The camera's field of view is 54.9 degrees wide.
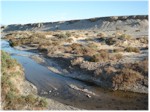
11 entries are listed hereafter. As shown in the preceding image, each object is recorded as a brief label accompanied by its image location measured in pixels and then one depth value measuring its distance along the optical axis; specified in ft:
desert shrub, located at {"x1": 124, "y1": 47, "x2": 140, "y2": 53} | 46.54
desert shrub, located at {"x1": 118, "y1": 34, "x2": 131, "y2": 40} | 66.72
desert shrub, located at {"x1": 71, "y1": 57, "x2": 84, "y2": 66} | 39.68
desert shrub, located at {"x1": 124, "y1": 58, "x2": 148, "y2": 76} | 31.41
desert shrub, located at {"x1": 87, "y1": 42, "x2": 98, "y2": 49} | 53.28
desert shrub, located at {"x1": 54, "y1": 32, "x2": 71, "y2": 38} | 80.88
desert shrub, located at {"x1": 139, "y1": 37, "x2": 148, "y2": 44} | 59.24
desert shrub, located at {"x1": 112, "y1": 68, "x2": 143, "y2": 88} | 29.88
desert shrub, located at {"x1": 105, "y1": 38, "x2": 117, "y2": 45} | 59.91
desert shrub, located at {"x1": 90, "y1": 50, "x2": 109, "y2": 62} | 39.36
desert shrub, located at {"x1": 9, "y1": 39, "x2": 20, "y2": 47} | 71.79
